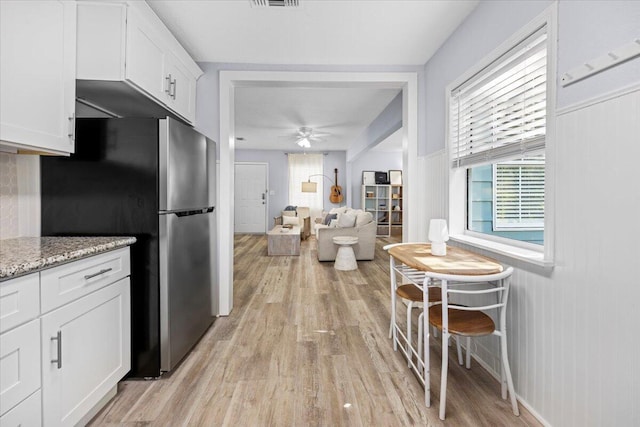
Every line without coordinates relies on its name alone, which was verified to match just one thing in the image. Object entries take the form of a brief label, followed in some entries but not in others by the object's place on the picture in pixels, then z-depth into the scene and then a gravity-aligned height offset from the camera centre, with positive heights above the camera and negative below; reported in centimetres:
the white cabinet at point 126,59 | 178 +92
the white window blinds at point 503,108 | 159 +64
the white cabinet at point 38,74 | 127 +61
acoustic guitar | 873 +37
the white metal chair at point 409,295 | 196 -58
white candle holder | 195 -19
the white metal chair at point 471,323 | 150 -60
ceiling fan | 614 +157
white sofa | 518 -46
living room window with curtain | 877 +91
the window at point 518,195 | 207 +10
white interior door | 877 +29
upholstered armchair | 766 -29
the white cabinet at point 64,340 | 109 -58
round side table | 473 -75
